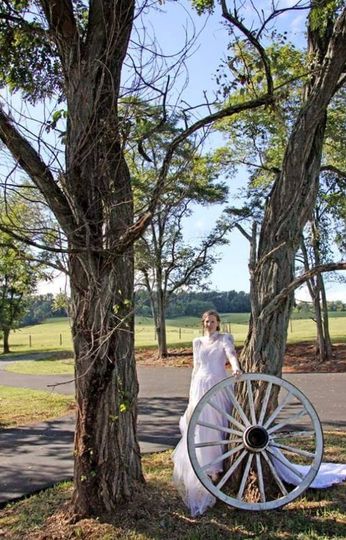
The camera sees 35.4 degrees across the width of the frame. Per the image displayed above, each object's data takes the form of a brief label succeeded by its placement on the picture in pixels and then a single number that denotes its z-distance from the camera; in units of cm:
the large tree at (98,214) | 480
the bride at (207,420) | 518
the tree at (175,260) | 2234
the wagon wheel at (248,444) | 491
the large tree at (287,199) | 547
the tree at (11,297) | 3419
